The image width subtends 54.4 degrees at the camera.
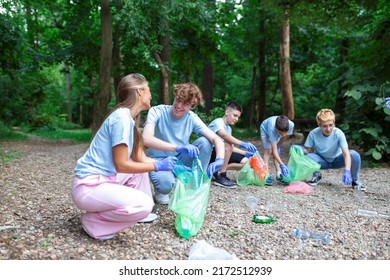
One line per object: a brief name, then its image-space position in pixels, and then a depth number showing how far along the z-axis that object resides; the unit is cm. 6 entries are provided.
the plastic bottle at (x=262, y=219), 292
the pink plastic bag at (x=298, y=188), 417
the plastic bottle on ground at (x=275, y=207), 338
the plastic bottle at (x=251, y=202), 336
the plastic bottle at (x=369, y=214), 325
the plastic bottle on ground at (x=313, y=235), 256
